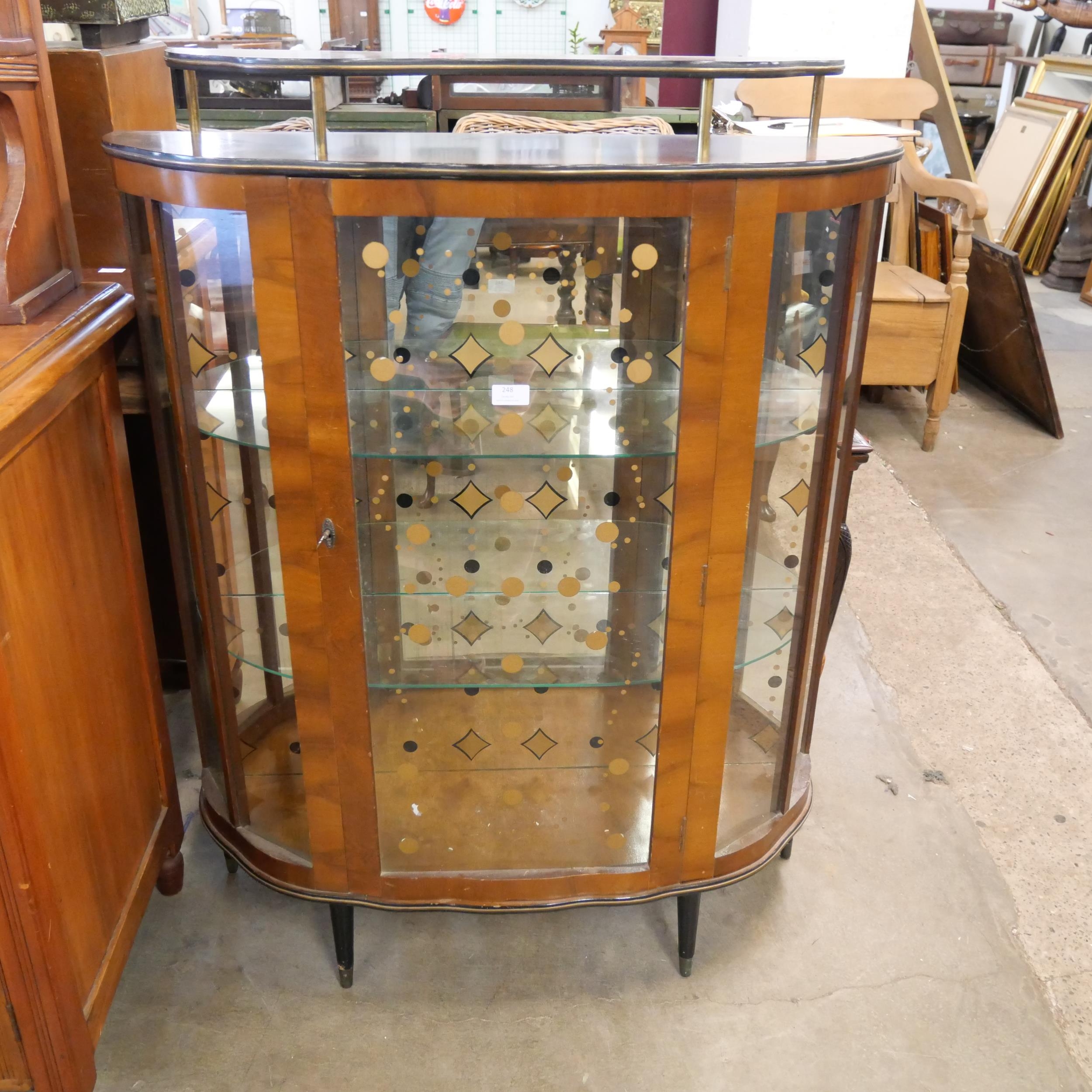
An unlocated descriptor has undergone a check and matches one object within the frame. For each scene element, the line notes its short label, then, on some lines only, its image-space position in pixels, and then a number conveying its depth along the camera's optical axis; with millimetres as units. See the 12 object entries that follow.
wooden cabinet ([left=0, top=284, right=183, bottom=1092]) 1180
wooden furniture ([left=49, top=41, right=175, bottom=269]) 1528
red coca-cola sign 8742
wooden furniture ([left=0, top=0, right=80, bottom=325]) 1272
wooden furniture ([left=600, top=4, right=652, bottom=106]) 7645
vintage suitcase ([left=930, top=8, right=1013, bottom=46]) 8469
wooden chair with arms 3549
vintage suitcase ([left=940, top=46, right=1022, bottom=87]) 8414
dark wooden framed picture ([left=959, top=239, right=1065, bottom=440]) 3801
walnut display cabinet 1201
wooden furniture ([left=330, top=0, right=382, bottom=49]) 8500
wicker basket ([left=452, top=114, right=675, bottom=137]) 2193
